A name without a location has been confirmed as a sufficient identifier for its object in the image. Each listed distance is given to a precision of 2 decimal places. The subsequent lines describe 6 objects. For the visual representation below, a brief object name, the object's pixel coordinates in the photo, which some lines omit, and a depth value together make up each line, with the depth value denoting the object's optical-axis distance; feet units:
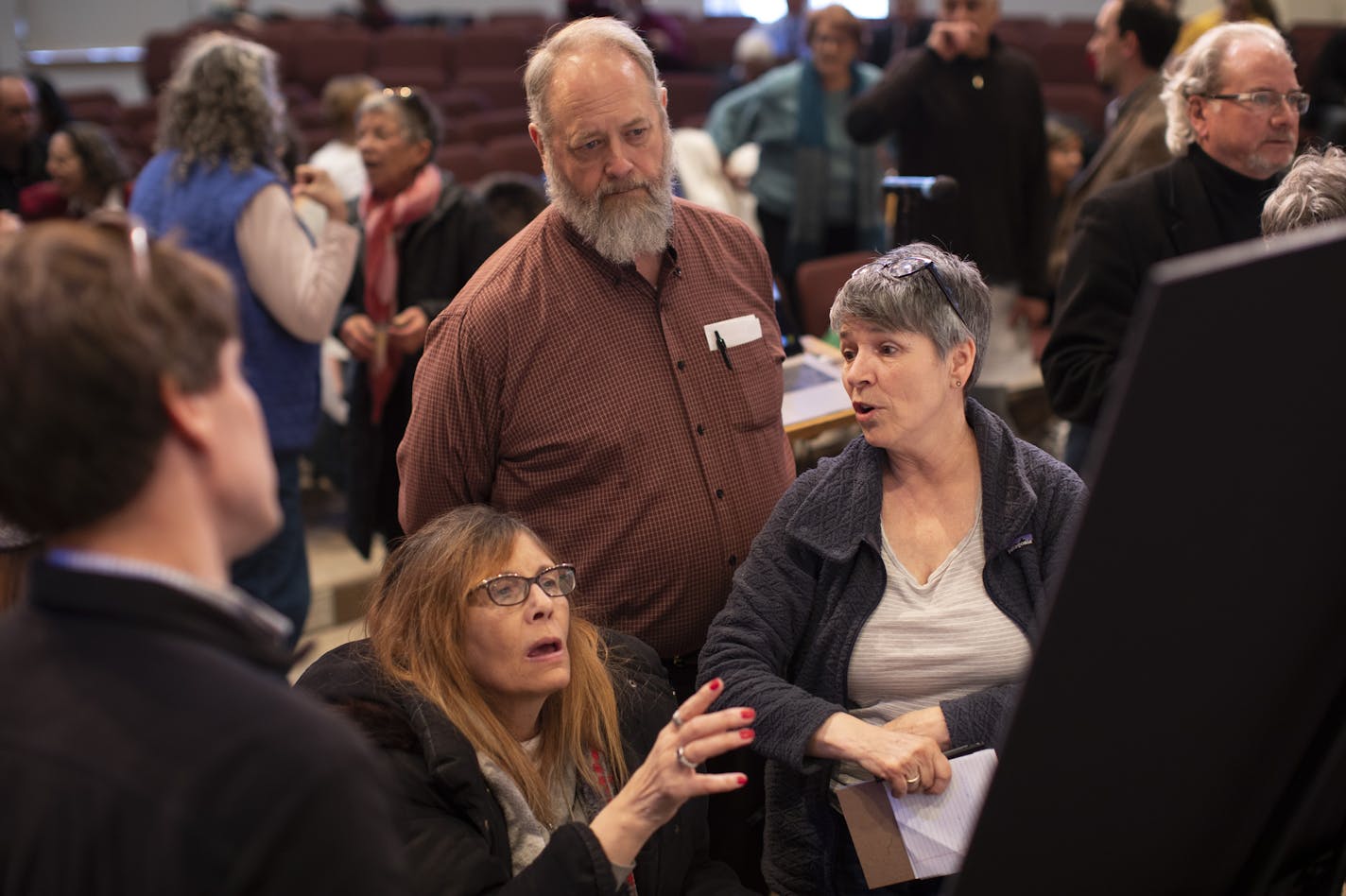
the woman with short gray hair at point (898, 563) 6.03
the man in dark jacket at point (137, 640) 2.55
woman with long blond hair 5.29
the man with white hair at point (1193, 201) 8.39
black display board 2.36
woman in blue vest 10.19
